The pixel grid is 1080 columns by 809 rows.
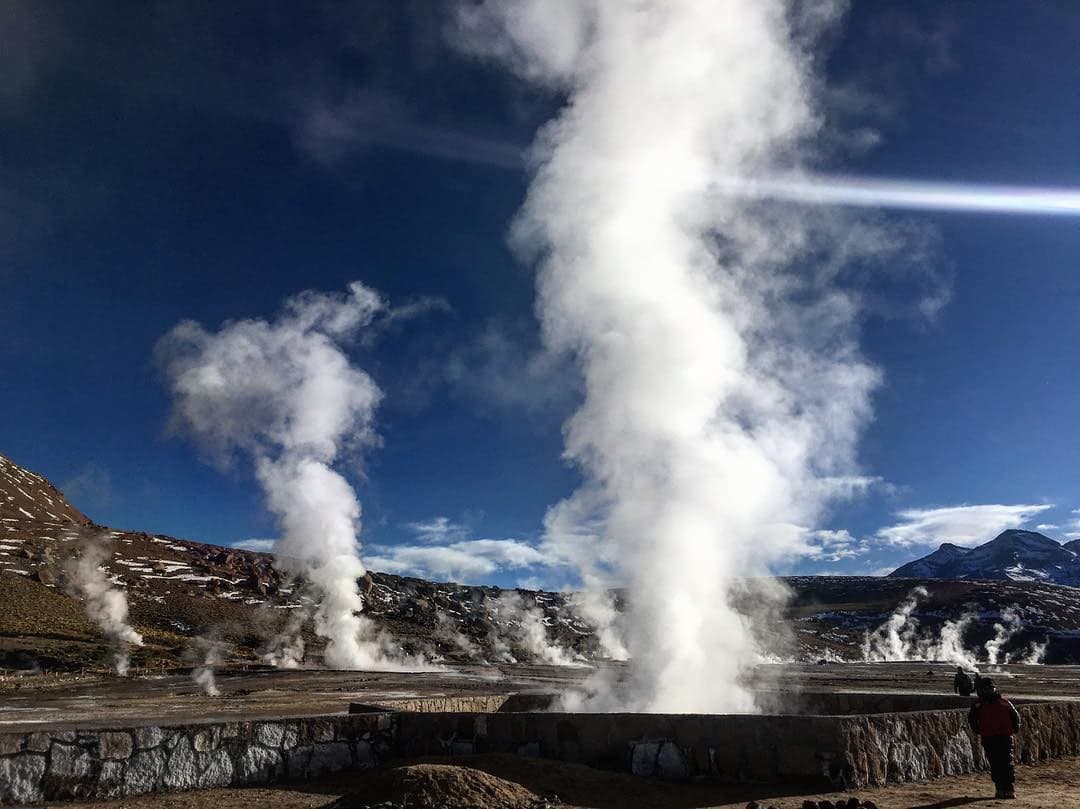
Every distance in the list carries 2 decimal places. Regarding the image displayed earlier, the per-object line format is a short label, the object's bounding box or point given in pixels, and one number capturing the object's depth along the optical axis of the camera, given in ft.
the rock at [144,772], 27.35
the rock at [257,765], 28.84
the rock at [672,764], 28.04
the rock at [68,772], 26.37
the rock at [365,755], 31.49
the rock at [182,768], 27.78
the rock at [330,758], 30.17
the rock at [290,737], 29.89
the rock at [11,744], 26.03
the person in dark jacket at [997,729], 23.47
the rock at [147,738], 27.94
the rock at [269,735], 29.60
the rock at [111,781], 26.86
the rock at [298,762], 29.66
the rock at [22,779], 25.77
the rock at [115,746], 27.30
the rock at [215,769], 28.25
